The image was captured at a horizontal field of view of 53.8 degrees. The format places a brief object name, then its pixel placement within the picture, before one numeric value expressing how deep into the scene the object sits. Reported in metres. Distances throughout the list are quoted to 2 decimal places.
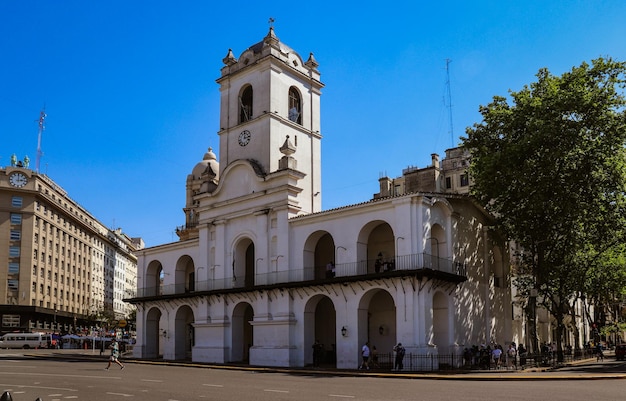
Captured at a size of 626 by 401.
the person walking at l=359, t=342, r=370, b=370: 31.42
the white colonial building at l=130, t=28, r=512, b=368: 32.62
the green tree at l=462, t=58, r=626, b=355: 32.75
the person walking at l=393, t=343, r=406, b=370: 29.88
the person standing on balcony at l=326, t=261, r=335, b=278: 36.28
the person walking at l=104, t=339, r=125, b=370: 32.68
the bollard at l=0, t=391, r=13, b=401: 8.54
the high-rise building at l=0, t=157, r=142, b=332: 77.38
